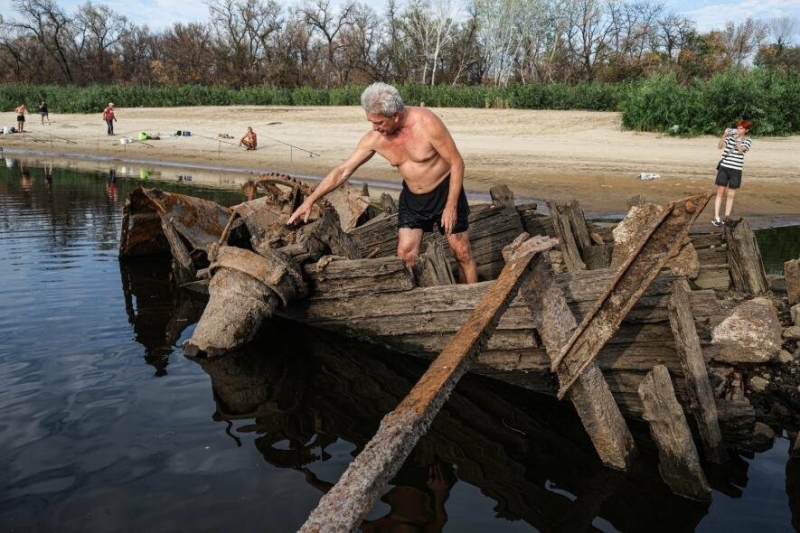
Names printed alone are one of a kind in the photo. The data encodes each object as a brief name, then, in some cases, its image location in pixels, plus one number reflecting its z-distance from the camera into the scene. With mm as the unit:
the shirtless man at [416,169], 5316
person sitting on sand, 26844
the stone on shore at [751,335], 5219
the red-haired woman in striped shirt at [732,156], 10984
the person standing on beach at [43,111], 38531
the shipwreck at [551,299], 3879
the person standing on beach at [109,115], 32844
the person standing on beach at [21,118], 36647
